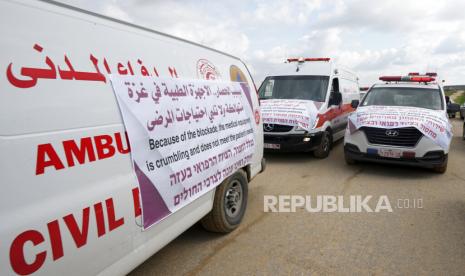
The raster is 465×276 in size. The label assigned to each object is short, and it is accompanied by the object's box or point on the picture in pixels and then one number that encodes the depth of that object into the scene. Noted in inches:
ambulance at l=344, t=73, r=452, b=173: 238.2
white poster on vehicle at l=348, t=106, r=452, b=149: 239.0
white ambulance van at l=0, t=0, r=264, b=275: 63.2
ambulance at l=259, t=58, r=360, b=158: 289.1
